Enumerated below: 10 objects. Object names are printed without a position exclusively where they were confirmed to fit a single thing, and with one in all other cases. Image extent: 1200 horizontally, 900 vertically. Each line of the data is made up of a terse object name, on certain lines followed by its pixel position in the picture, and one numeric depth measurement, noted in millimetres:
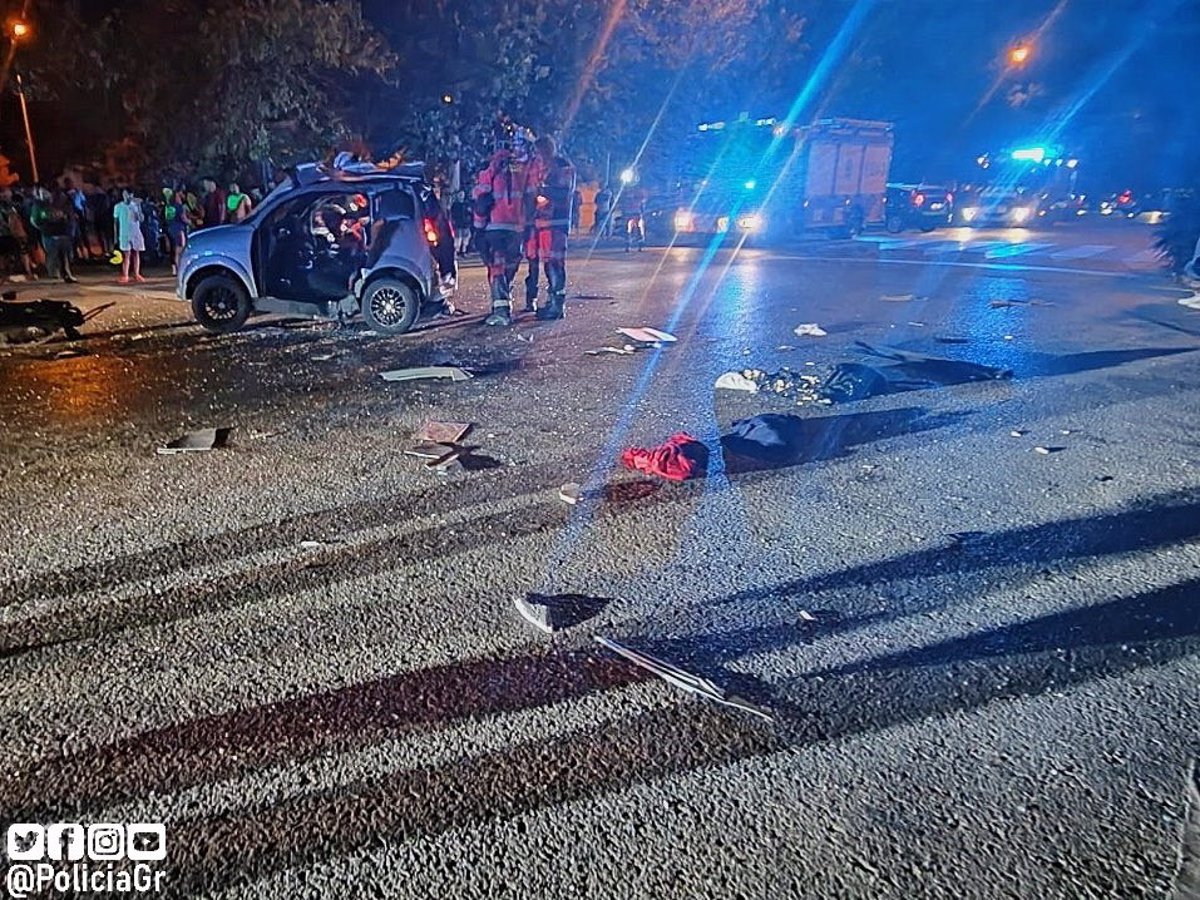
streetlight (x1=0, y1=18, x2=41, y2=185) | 18703
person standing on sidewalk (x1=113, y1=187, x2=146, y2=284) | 15156
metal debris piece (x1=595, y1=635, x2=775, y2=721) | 2977
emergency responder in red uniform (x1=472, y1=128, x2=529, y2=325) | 10734
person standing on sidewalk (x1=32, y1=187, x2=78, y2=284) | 14680
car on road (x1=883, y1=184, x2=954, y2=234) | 31750
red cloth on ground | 5344
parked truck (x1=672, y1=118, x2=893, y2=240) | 28609
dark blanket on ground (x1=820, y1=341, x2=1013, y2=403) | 7344
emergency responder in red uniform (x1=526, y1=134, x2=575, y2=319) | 10672
